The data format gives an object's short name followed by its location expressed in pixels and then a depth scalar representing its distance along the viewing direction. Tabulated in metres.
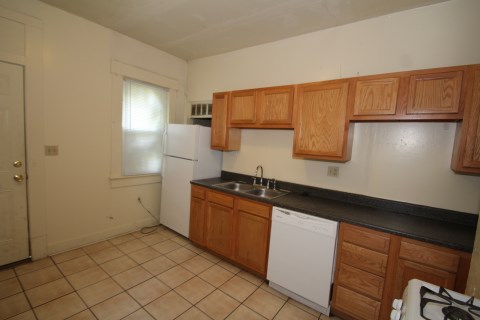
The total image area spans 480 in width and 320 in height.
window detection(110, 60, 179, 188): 2.90
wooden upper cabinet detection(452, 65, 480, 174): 1.49
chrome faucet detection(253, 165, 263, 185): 2.88
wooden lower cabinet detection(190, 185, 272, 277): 2.26
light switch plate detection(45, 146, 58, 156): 2.37
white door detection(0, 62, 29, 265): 2.11
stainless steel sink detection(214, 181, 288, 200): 2.68
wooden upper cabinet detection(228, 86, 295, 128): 2.36
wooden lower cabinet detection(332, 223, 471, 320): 1.44
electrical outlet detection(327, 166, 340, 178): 2.32
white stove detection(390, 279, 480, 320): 0.86
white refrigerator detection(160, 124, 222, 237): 2.94
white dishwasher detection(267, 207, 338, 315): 1.84
